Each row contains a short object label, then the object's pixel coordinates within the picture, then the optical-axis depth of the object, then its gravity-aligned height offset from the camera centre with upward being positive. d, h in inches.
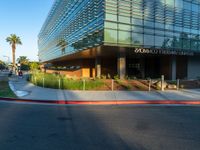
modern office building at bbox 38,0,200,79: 666.1 +179.3
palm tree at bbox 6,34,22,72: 2139.1 +440.0
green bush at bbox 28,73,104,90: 505.1 -45.3
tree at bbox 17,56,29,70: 3343.7 +185.6
